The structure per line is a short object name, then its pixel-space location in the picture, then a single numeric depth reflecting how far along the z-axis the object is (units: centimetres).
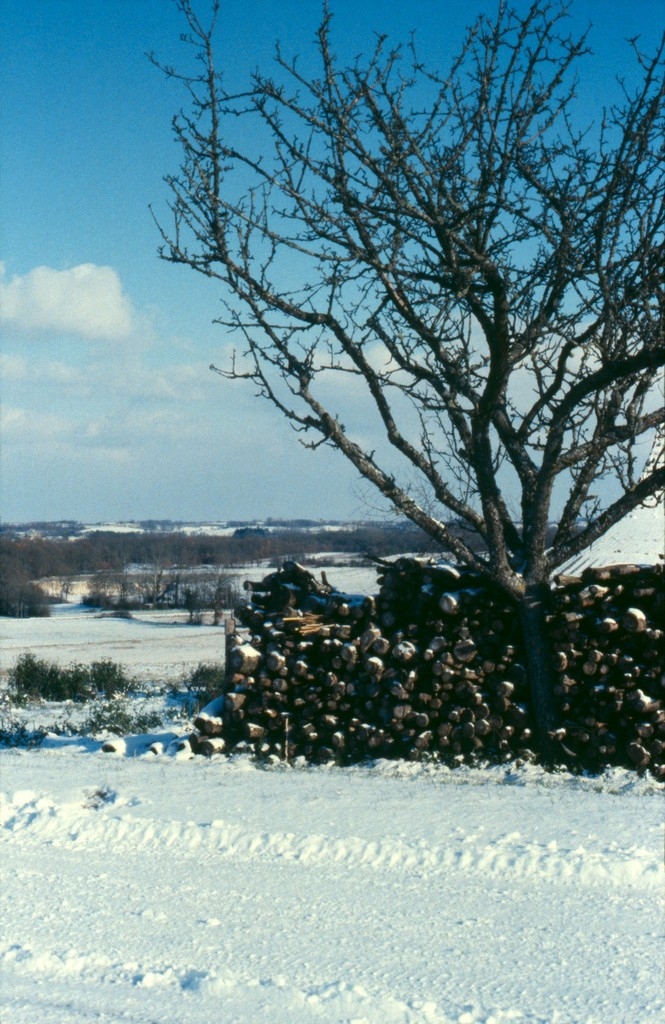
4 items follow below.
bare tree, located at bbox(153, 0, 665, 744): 865
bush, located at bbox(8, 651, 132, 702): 1688
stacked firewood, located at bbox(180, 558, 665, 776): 866
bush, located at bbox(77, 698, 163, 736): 1158
